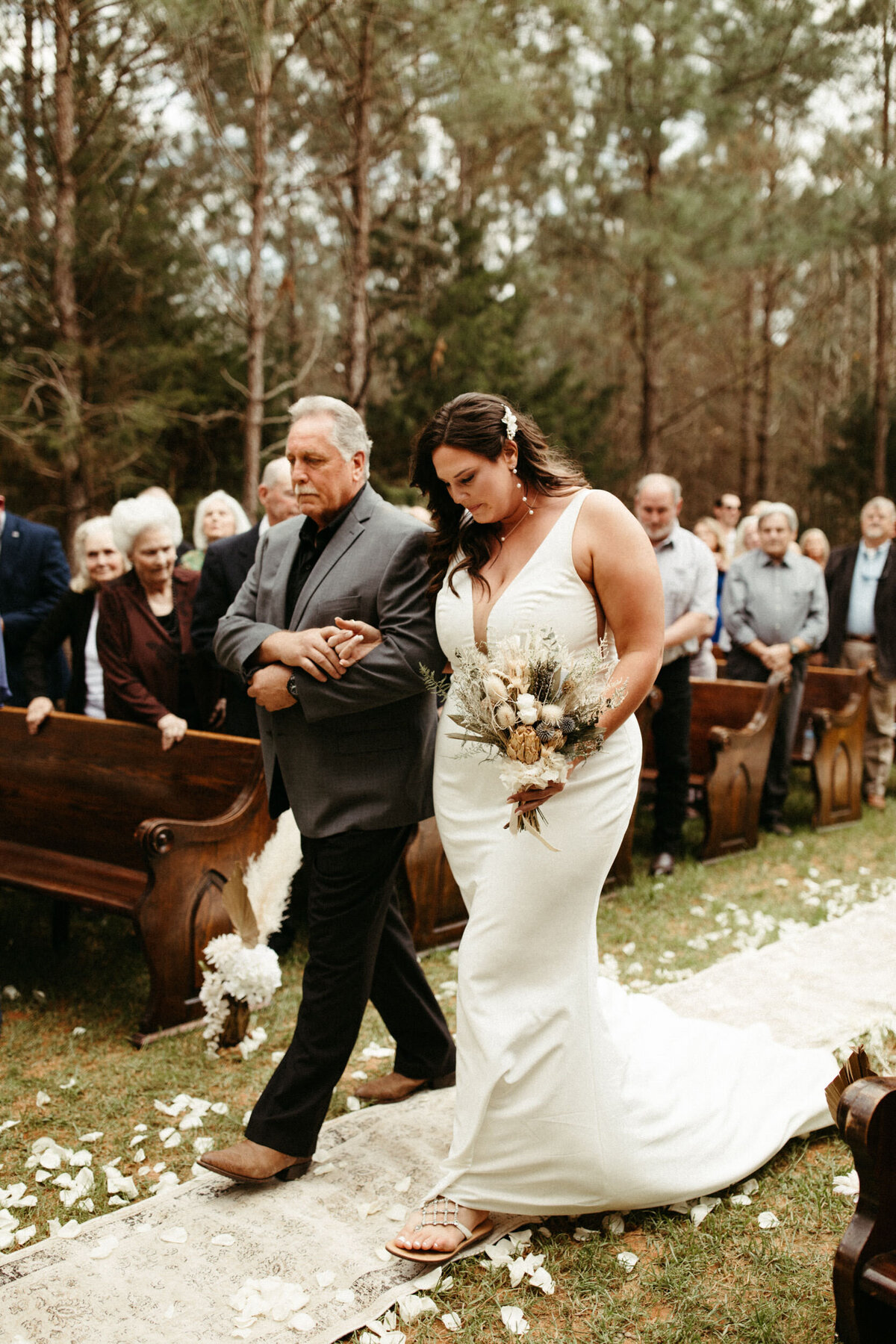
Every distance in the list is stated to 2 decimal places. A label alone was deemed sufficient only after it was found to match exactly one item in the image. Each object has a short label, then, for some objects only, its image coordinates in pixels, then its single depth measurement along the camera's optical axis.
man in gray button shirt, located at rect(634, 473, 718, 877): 6.73
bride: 2.95
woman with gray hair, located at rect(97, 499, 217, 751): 5.28
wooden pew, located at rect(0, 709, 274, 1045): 4.43
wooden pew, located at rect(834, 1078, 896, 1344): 2.24
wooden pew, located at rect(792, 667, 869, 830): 8.35
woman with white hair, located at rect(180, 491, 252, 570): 7.18
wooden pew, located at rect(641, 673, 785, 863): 7.29
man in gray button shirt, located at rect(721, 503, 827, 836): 8.16
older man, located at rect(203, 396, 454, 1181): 3.22
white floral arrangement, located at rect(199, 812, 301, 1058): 4.07
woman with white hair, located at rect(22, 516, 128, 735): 5.94
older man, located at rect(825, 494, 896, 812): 9.50
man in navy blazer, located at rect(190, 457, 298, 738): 5.42
